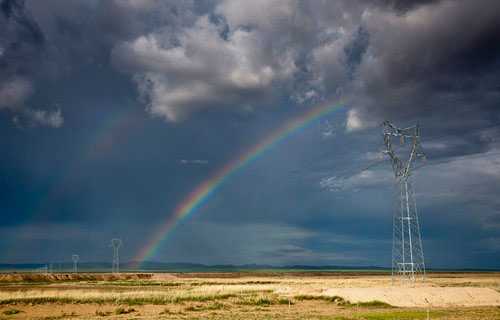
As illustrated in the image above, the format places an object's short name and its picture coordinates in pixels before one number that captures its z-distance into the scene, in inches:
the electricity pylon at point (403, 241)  2780.5
